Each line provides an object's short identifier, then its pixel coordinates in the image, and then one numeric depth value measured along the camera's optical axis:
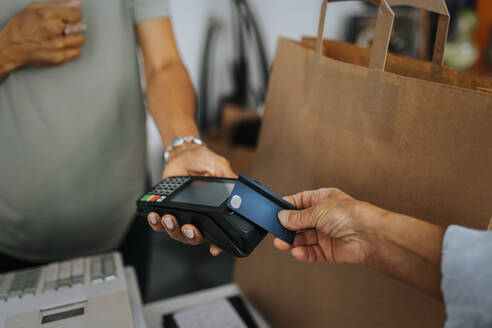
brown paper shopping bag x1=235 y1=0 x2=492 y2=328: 0.36
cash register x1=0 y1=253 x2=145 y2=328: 0.46
